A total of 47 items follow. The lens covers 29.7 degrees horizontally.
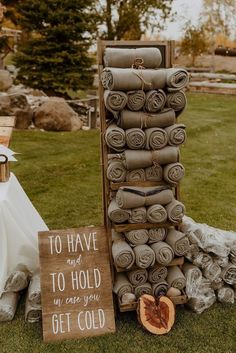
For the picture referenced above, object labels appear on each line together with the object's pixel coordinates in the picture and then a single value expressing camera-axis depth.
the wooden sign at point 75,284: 3.56
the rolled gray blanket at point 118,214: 3.52
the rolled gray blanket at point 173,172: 3.53
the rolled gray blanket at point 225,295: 3.97
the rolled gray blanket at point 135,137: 3.42
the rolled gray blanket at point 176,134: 3.50
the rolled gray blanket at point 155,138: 3.45
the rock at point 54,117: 11.14
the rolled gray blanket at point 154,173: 3.60
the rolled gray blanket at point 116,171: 3.51
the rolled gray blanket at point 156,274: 3.74
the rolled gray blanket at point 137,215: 3.54
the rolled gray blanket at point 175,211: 3.61
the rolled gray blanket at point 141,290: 3.72
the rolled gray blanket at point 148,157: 3.44
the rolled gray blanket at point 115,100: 3.32
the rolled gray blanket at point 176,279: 3.77
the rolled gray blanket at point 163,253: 3.60
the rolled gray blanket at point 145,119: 3.40
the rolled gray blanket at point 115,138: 3.41
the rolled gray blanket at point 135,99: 3.37
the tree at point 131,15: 20.36
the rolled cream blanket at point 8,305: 3.71
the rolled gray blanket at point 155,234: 3.67
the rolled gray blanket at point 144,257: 3.53
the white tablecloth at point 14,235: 3.79
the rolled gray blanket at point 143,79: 3.29
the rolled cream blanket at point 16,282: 3.84
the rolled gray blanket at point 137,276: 3.68
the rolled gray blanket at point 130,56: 3.41
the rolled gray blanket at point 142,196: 3.48
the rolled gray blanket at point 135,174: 3.58
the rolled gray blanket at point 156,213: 3.55
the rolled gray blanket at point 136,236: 3.60
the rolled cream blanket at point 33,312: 3.70
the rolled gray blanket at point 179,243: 3.67
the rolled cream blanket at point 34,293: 3.72
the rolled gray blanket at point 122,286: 3.70
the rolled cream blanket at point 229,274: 3.99
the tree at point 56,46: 12.88
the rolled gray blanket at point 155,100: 3.38
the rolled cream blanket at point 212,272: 3.92
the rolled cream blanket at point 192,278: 3.82
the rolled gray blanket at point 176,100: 3.45
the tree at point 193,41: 22.36
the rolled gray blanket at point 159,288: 3.77
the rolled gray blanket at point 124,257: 3.51
